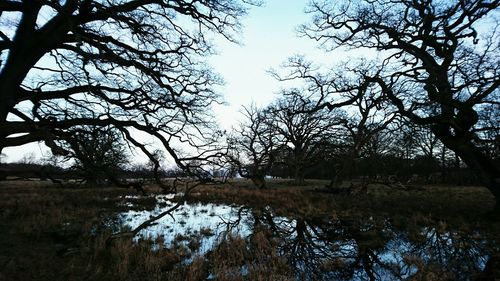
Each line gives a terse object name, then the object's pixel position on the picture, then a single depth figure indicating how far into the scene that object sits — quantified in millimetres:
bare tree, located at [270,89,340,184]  39966
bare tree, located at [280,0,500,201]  12344
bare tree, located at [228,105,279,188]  39709
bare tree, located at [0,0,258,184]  8016
